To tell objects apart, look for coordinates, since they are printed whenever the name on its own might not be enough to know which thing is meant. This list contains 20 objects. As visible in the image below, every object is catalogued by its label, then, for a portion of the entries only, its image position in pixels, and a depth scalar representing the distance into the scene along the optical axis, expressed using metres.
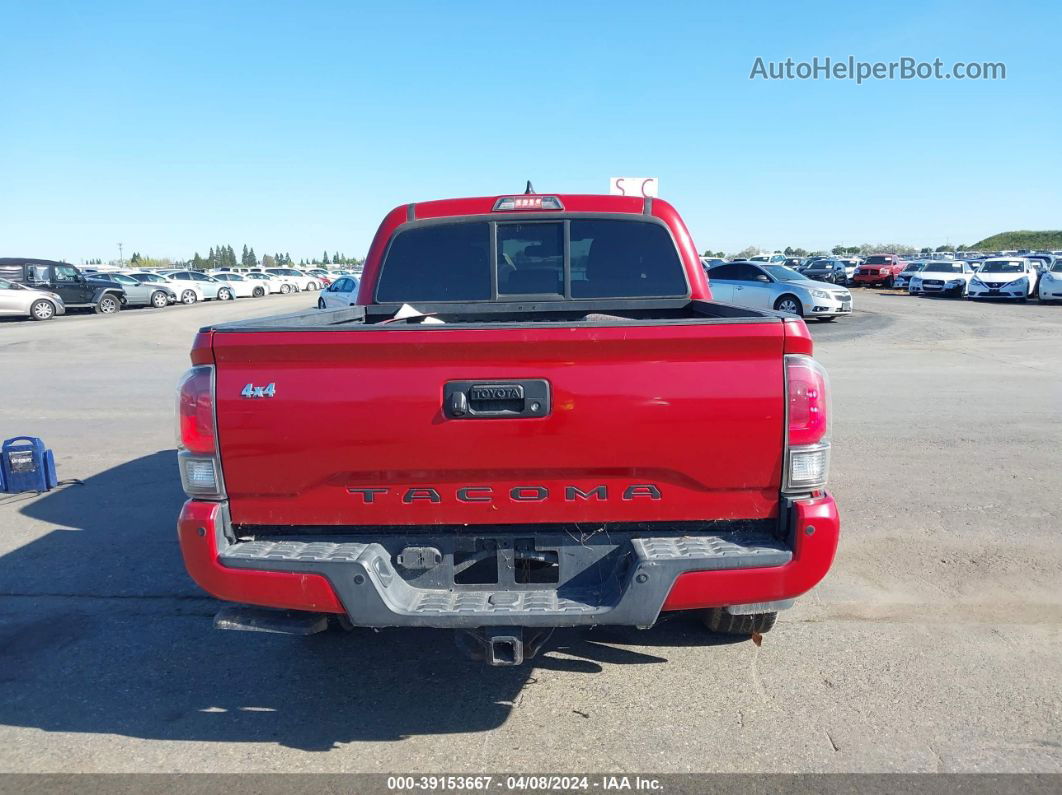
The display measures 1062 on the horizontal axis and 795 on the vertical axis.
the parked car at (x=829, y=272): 42.98
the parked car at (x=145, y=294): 34.56
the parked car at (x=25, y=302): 26.42
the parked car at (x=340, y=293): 23.44
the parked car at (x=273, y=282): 49.44
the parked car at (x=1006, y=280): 29.05
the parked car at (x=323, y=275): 60.73
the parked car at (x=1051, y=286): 27.20
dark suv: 27.86
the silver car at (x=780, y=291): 21.38
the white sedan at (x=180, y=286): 37.97
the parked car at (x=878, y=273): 42.06
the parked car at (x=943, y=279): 32.59
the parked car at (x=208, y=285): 40.84
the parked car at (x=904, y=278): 39.28
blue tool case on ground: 6.58
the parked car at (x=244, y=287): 45.38
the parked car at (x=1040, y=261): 28.94
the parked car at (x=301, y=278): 55.02
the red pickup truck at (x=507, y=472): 2.82
